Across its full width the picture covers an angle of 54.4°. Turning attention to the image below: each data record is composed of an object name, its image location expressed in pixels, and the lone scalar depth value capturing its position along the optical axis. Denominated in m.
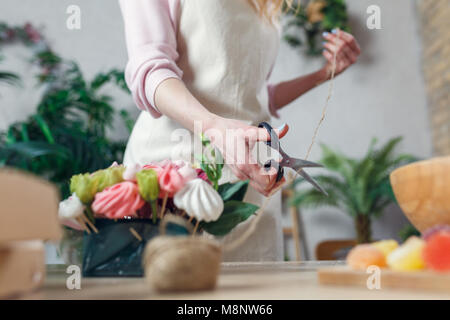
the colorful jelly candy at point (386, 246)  0.35
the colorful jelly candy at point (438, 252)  0.28
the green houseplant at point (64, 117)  2.03
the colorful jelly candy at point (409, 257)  0.30
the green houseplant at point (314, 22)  3.39
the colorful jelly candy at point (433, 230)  0.31
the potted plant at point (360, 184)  3.15
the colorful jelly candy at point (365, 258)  0.33
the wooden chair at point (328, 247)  2.86
